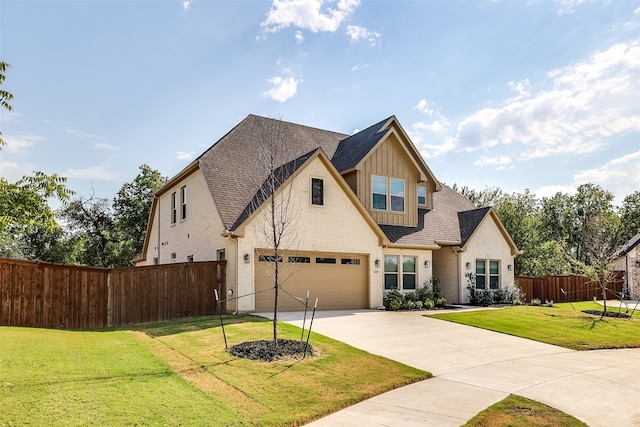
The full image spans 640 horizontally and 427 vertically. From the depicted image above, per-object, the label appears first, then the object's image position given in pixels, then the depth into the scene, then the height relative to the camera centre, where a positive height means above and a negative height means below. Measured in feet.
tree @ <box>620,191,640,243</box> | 184.14 +14.42
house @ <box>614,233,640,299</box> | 112.27 -3.70
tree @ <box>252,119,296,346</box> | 55.81 +5.91
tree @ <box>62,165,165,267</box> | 131.13 +8.92
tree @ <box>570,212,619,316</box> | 68.13 +1.15
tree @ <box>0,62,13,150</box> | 34.88 +11.78
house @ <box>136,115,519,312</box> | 58.03 +4.36
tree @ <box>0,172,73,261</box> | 48.39 +5.69
